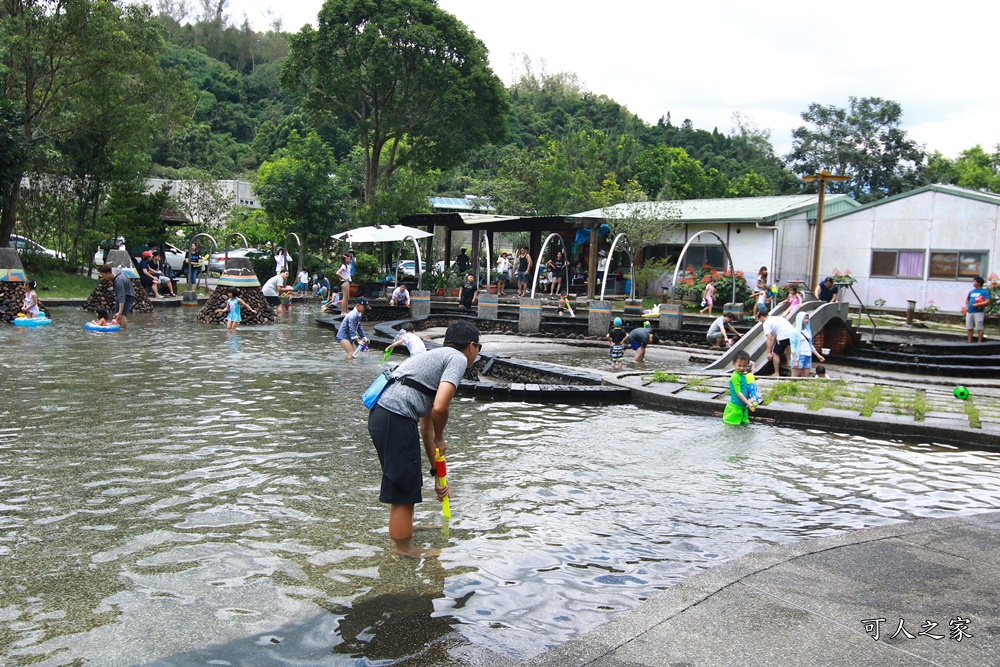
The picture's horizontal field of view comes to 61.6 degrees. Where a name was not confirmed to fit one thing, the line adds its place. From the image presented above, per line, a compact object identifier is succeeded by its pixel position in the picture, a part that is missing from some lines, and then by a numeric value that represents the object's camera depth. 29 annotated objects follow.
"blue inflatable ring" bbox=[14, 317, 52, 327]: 19.45
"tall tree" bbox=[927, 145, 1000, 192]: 50.91
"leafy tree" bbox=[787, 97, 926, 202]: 47.69
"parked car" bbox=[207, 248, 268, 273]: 41.88
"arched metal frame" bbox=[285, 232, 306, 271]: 33.91
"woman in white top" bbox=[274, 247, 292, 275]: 32.26
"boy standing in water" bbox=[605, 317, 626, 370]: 17.72
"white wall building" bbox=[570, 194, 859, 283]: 30.83
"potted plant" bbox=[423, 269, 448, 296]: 31.34
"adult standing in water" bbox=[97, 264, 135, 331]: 19.81
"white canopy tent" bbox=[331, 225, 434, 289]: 29.86
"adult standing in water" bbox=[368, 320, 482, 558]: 5.62
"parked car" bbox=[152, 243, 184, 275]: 40.81
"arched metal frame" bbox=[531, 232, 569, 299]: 26.31
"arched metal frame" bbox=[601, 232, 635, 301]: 25.12
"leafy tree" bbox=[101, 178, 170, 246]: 31.00
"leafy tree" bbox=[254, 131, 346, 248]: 33.97
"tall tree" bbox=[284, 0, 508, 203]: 39.62
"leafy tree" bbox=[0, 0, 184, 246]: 28.22
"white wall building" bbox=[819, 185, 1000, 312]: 27.36
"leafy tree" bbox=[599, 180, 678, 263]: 32.16
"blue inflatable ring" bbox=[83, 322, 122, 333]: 19.05
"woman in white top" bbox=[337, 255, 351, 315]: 25.58
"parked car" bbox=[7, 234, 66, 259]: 31.34
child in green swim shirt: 10.84
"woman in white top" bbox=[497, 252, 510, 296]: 34.11
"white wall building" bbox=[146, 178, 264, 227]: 45.62
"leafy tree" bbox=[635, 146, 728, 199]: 48.17
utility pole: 22.30
